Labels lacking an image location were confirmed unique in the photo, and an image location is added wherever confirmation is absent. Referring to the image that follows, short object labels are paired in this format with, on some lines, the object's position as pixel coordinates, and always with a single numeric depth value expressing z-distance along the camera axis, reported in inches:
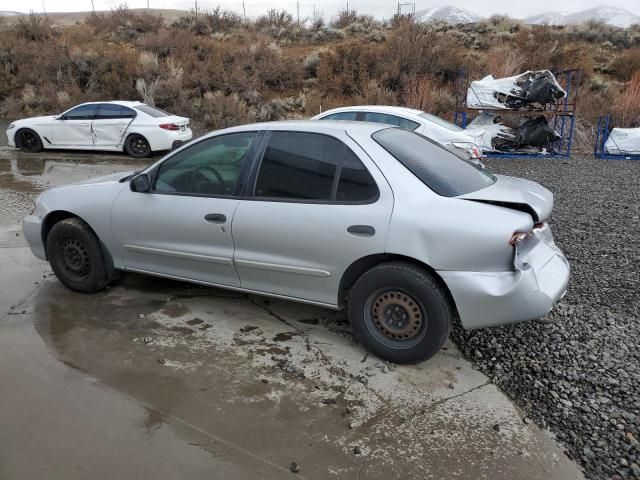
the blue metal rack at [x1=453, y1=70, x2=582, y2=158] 548.7
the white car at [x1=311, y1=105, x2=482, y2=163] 372.5
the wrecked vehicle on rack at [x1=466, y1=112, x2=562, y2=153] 556.4
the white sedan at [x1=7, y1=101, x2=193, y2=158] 490.0
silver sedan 130.3
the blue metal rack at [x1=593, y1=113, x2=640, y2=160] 546.8
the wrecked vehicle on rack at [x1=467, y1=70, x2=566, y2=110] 537.0
